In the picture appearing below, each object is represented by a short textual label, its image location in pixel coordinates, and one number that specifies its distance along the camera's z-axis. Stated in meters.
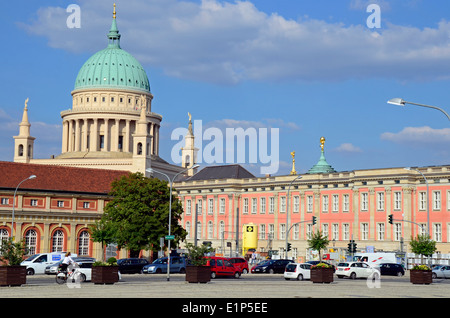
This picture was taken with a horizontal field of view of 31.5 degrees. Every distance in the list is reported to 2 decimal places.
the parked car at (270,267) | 71.69
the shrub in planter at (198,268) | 44.94
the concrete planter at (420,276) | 48.19
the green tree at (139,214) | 88.62
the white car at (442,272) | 71.50
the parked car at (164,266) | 65.38
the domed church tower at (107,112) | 156.75
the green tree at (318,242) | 99.00
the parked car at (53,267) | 64.44
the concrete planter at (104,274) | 42.69
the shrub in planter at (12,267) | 39.16
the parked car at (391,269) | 71.25
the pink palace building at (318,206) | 99.38
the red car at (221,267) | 60.97
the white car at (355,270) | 60.69
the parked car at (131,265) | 65.94
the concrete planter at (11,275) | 39.09
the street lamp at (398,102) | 41.66
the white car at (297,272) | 56.28
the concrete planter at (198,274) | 44.88
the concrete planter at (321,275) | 47.44
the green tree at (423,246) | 81.12
